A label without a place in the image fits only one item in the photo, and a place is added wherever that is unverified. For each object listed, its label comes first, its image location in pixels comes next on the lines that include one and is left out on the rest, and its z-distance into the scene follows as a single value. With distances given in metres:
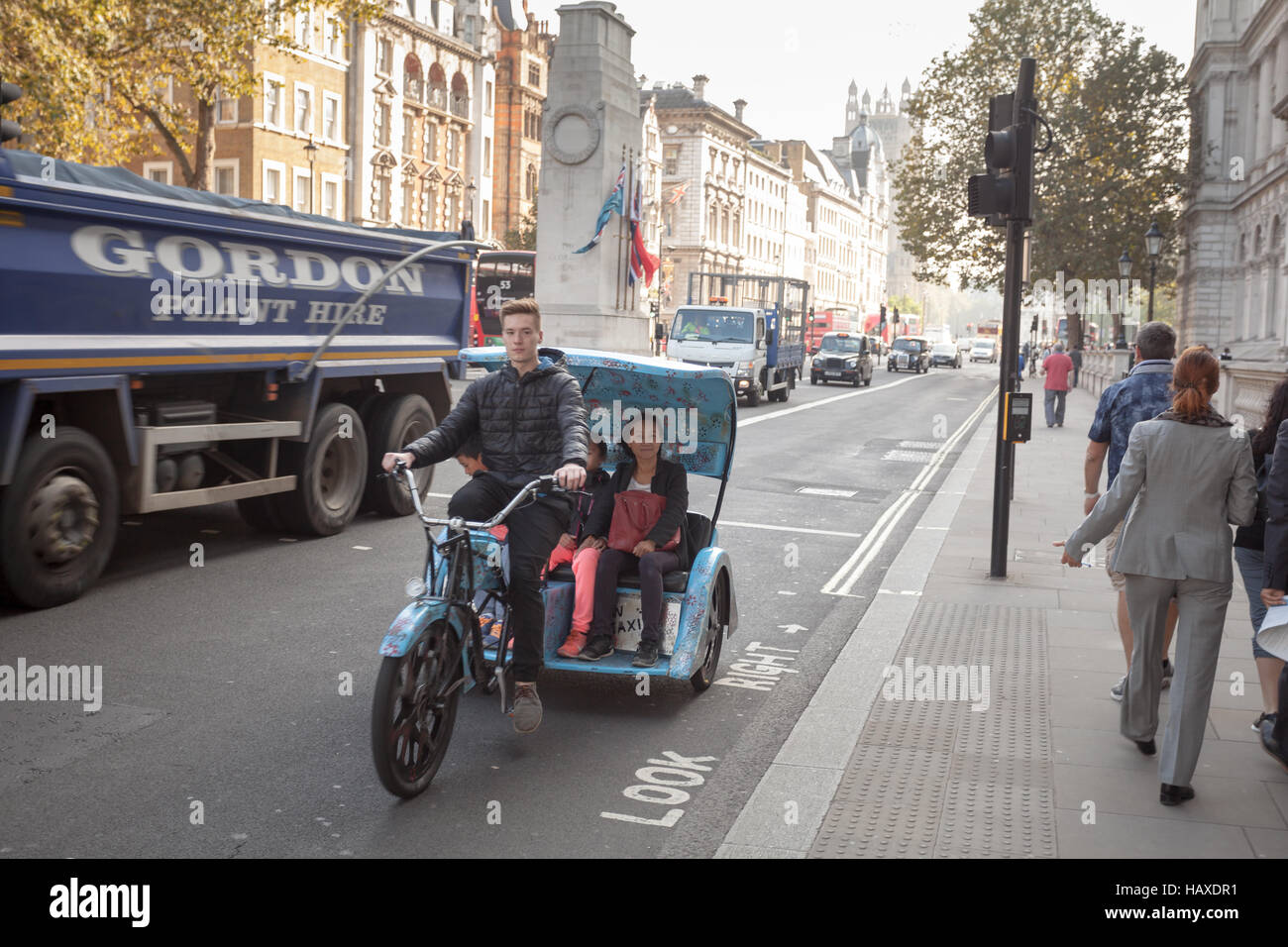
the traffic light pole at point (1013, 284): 9.26
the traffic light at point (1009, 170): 9.23
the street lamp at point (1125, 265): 41.09
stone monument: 32.03
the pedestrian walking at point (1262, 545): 5.09
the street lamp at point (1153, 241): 36.81
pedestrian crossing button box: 9.42
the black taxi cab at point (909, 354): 67.69
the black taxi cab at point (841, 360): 45.75
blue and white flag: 32.38
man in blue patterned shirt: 6.64
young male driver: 5.43
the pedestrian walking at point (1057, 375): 27.09
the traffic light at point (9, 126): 9.01
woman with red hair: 4.94
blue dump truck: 7.64
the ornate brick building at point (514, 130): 74.12
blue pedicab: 4.76
